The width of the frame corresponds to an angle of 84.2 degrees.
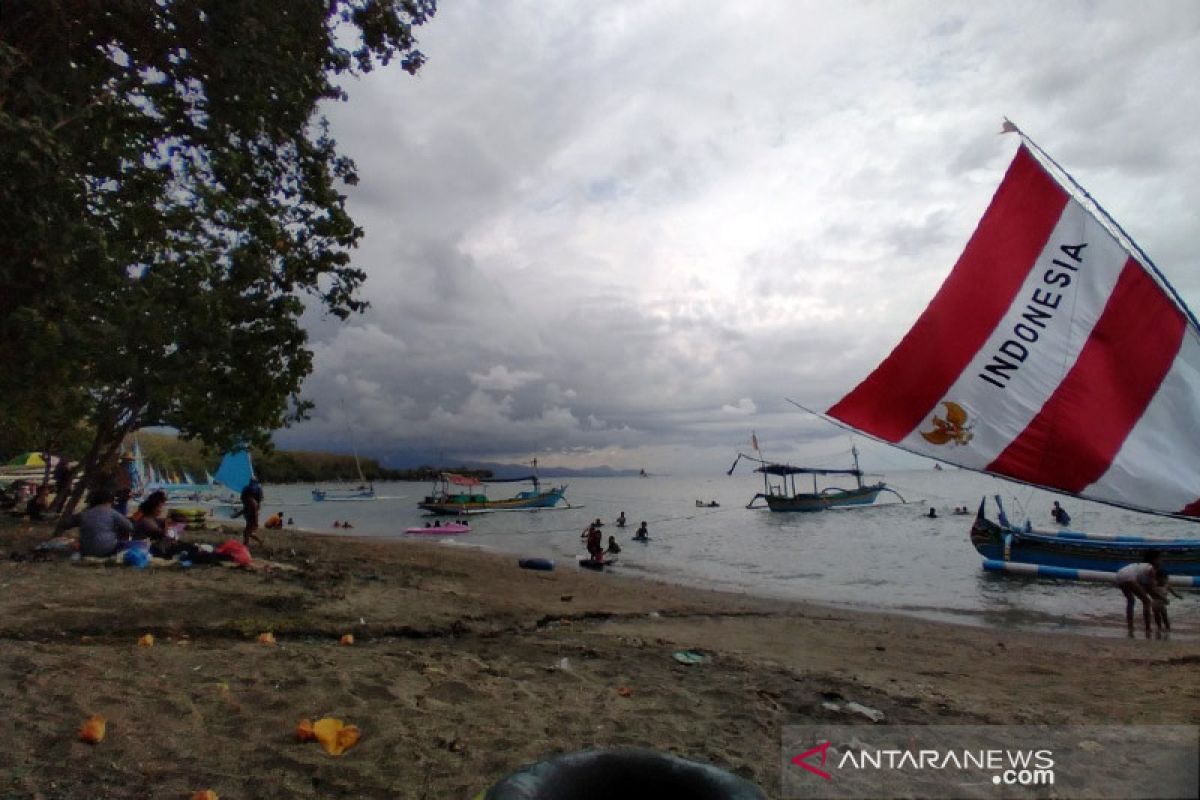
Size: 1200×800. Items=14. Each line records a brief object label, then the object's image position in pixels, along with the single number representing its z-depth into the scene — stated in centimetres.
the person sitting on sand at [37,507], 1775
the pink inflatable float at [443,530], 4169
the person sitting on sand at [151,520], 1097
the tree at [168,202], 866
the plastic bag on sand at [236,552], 1102
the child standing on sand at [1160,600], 1364
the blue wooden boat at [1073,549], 2023
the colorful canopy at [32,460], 3978
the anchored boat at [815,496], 5450
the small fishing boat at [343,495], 9038
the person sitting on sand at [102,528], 989
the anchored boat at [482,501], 5650
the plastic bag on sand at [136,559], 966
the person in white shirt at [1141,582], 1357
